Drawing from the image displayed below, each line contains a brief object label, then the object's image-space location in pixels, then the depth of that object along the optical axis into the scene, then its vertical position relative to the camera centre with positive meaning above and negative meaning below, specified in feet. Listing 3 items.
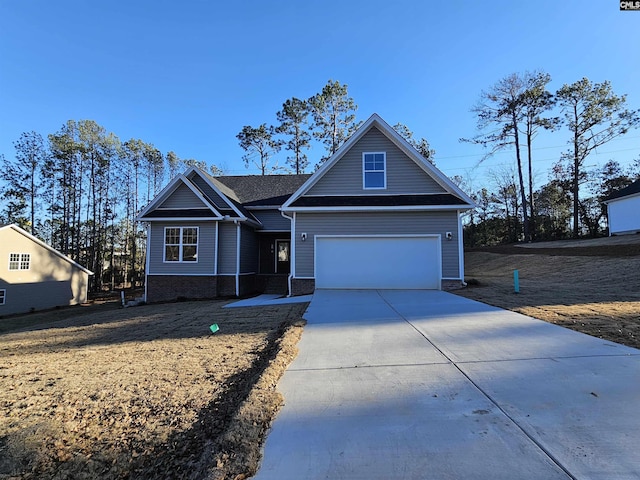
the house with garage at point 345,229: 41.68 +3.63
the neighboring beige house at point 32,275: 68.03 -3.51
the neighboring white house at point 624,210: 78.10 +10.69
